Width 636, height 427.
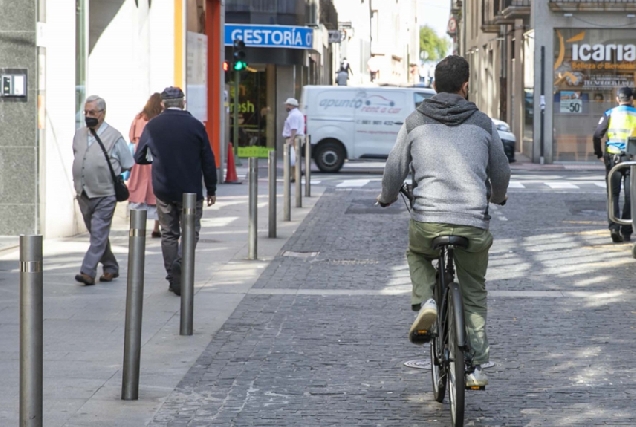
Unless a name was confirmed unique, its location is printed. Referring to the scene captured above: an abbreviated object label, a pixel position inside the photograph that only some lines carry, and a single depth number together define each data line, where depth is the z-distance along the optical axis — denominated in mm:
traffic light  30938
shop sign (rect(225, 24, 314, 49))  39750
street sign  50625
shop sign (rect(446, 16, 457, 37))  83525
